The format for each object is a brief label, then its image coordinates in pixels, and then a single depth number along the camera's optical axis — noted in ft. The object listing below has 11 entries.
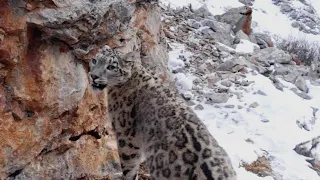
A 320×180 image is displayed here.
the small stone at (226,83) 38.55
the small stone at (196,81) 37.96
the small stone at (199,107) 35.10
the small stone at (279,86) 40.93
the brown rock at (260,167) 28.35
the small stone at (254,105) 36.73
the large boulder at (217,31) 47.75
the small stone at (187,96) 35.59
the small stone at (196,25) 48.18
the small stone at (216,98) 36.27
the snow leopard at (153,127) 17.13
